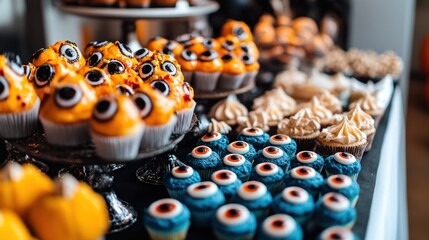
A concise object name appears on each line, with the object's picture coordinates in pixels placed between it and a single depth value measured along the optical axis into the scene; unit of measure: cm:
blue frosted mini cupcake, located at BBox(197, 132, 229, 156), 142
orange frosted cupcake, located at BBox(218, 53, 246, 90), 172
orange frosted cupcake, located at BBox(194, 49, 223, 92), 167
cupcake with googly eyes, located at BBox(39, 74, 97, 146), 105
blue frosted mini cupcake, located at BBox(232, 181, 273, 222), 110
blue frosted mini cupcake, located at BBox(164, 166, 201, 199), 120
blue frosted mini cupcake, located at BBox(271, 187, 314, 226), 107
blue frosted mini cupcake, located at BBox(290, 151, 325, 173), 132
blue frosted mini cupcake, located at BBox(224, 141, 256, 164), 136
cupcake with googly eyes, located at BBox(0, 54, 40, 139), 109
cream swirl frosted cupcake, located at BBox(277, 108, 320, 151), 156
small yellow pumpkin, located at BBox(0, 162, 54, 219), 88
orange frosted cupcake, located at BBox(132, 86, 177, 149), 109
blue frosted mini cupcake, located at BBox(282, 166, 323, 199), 118
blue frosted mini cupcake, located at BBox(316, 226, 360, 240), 97
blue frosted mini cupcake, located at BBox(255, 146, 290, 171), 131
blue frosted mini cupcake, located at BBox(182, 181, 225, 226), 110
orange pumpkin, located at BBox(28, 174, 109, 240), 84
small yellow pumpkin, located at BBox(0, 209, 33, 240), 81
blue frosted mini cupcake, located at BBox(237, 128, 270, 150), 146
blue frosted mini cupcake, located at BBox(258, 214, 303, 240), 98
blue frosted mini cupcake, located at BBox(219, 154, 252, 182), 126
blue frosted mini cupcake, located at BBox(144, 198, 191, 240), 102
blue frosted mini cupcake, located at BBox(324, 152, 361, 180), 129
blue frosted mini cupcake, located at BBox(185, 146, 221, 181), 130
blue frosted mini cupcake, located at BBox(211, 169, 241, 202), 116
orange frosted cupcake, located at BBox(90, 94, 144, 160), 100
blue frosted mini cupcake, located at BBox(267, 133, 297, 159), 141
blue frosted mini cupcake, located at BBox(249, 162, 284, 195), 121
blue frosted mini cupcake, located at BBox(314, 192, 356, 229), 105
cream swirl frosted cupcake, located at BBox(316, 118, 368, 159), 146
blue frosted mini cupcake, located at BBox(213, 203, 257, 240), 101
